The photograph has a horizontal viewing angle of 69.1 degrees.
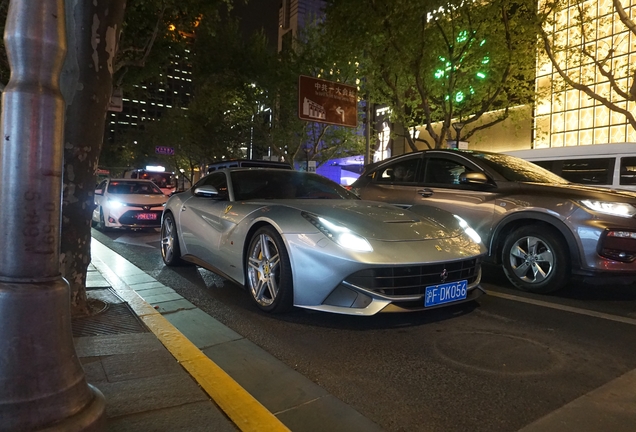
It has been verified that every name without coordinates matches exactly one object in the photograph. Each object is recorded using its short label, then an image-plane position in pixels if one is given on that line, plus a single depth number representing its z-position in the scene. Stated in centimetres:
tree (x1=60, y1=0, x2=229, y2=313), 371
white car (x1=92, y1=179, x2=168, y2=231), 1105
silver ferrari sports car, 348
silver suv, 443
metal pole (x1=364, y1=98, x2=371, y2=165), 1528
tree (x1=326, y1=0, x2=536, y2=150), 1211
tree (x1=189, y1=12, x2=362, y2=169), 2053
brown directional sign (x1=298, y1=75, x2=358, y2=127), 1329
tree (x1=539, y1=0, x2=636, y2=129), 1678
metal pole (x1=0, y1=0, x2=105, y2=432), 177
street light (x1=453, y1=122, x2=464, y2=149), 1569
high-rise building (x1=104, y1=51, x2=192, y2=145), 10469
